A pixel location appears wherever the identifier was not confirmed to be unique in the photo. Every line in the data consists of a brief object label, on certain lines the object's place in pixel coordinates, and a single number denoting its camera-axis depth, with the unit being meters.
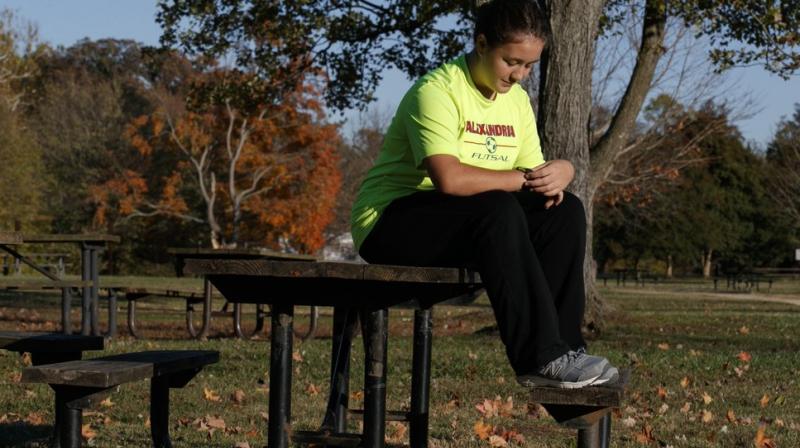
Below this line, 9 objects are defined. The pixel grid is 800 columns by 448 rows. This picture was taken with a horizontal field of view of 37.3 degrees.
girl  3.73
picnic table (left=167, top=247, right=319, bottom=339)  13.10
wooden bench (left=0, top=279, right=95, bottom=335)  13.41
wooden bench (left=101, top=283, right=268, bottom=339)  15.71
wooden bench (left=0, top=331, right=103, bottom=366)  5.28
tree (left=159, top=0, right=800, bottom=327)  17.95
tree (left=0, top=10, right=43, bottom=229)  45.12
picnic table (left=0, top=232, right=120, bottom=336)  13.59
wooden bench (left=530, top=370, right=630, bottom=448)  3.64
